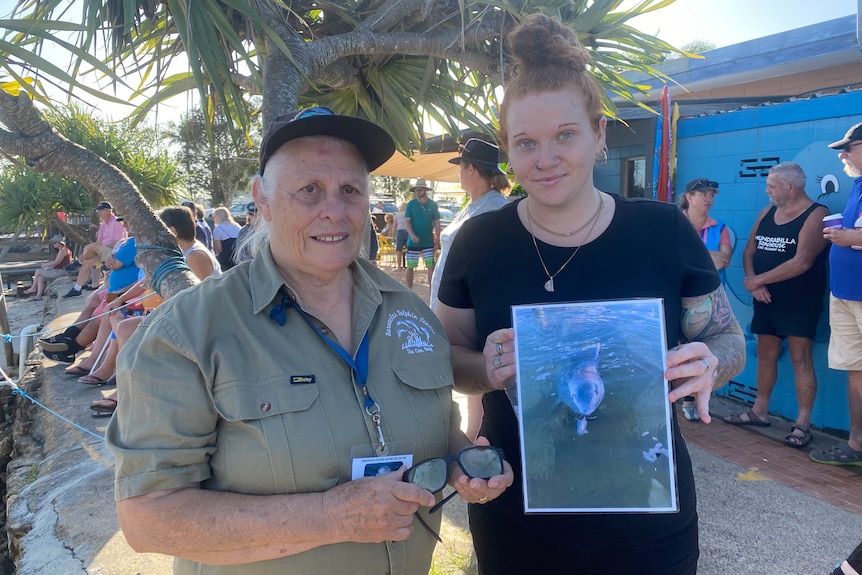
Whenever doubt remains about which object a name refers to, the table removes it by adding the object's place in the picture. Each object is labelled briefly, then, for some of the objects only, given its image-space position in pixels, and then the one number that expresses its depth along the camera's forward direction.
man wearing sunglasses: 3.99
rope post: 7.67
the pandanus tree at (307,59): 2.07
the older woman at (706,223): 5.26
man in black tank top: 4.53
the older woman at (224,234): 9.30
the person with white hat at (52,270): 15.16
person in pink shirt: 12.48
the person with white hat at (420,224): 11.48
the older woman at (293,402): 1.25
